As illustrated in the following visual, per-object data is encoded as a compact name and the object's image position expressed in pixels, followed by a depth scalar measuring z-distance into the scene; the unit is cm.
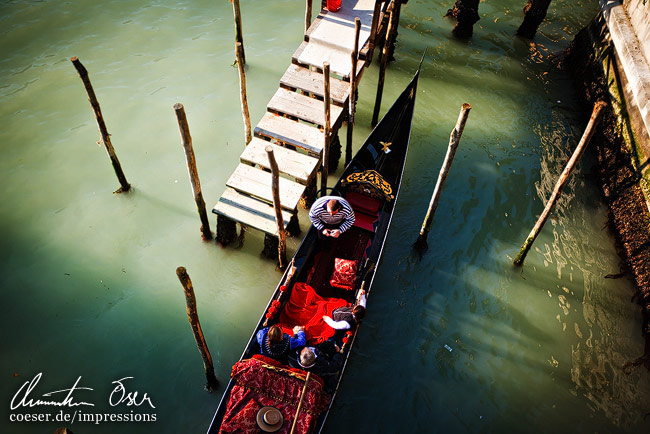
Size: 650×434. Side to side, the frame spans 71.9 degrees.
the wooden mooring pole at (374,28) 646
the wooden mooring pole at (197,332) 379
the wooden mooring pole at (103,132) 513
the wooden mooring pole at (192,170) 452
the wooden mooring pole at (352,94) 579
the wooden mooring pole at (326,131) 519
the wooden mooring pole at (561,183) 476
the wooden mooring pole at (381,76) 678
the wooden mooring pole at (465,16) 886
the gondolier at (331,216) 499
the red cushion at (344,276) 516
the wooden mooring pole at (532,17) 894
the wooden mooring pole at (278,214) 454
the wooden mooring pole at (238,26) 726
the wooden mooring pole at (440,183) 495
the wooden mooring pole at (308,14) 689
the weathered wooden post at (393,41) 790
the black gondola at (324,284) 402
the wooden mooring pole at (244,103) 576
